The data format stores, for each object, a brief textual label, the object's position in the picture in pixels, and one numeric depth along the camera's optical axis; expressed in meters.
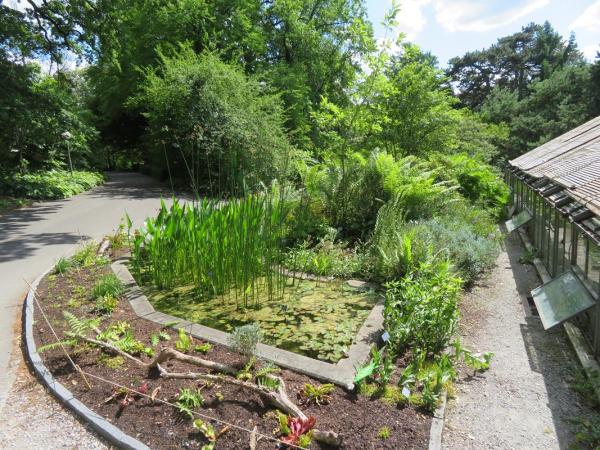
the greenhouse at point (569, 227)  4.03
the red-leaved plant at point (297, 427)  2.46
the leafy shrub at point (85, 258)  5.90
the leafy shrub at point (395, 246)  5.16
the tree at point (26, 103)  11.06
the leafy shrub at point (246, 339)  3.20
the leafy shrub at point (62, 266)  5.56
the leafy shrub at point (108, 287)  4.65
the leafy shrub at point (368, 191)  7.32
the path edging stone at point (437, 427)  2.56
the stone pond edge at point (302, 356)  3.23
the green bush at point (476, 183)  11.64
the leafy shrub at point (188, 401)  2.74
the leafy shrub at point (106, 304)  4.36
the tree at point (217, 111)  13.45
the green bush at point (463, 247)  5.80
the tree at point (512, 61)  39.03
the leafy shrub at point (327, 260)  5.74
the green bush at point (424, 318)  3.65
